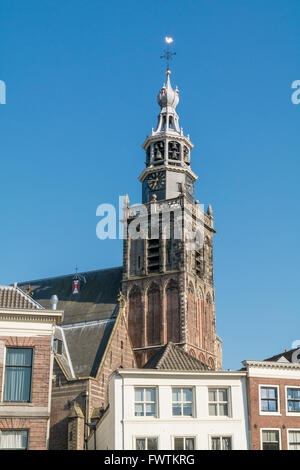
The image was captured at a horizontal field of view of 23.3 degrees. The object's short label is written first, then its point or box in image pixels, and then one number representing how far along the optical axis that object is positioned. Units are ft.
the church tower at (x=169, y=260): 179.63
